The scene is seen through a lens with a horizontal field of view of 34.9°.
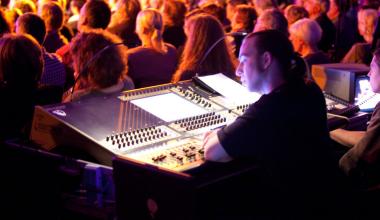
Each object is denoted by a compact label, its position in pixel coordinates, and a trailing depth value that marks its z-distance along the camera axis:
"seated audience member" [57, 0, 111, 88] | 5.82
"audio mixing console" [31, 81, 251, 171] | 2.88
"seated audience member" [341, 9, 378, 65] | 5.64
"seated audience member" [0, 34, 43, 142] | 3.50
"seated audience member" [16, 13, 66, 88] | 4.55
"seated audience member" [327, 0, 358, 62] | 7.59
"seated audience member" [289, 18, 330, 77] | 5.24
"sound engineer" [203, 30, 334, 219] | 2.61
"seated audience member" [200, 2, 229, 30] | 7.13
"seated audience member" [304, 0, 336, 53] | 7.32
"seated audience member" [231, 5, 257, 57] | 6.55
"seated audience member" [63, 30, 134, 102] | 3.54
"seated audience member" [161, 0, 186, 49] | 6.51
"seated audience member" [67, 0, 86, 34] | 7.84
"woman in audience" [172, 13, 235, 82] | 4.49
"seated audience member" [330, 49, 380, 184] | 3.20
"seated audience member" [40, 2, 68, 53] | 5.66
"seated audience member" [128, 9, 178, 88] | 5.00
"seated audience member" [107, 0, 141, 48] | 6.37
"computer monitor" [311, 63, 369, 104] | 4.56
